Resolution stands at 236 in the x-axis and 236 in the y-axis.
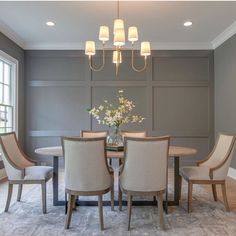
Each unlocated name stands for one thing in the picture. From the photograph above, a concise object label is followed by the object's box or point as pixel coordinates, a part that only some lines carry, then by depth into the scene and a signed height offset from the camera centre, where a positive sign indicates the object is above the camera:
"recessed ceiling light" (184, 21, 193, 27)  4.53 +1.62
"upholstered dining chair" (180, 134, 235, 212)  3.17 -0.66
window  5.10 +0.46
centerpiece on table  3.44 -0.02
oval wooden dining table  3.17 -0.62
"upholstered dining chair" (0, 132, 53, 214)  3.16 -0.67
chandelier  3.03 +0.93
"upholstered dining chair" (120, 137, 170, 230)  2.65 -0.50
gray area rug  2.62 -1.12
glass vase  3.59 -0.28
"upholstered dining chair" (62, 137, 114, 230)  2.65 -0.51
